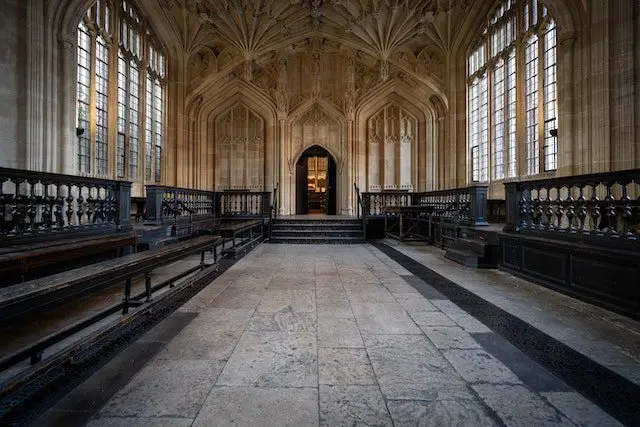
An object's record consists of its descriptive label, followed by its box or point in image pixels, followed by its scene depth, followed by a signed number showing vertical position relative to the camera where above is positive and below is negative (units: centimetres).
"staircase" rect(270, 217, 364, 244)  1083 -58
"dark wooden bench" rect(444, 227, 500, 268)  623 -72
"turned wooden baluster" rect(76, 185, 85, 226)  523 +13
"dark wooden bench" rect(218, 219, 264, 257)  682 -62
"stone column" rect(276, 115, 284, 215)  1669 +240
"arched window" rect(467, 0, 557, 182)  959 +392
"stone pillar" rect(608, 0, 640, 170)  702 +272
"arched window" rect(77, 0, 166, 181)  979 +402
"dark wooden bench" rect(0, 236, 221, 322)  175 -45
